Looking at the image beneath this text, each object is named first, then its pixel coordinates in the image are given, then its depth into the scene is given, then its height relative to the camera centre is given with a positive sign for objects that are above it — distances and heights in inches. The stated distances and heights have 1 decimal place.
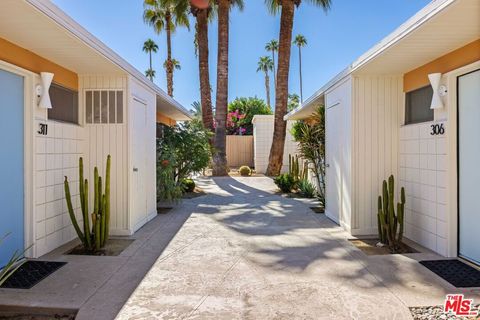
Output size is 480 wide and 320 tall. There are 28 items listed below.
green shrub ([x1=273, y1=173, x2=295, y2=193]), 427.2 -30.6
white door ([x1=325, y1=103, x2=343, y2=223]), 251.1 -0.6
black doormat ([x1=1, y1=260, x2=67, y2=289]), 142.1 -51.5
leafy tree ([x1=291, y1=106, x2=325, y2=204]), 327.6 +12.7
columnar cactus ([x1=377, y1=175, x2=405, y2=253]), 187.8 -33.4
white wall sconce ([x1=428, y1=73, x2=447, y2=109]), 175.9 +34.8
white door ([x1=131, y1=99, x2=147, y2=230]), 235.2 -3.1
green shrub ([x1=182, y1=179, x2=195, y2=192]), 418.4 -33.0
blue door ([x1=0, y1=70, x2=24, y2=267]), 157.2 -2.5
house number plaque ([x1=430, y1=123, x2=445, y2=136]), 176.6 +15.1
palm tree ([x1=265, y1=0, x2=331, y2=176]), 519.5 +140.2
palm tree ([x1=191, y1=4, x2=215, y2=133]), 581.9 +160.5
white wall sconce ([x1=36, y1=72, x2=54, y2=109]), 177.2 +35.1
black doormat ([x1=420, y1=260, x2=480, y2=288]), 141.7 -50.8
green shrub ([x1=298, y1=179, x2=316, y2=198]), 393.7 -36.3
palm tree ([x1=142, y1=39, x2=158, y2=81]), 1088.8 +358.2
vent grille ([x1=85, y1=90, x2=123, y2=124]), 223.8 +34.3
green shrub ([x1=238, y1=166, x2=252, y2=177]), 650.8 -25.7
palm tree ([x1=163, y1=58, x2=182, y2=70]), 1114.9 +309.5
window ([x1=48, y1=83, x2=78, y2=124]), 194.9 +33.0
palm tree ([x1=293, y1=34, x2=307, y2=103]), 1427.2 +485.8
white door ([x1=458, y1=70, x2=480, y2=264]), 158.7 -3.3
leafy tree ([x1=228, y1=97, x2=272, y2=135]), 1047.0 +153.8
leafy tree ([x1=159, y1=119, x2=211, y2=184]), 367.2 +12.6
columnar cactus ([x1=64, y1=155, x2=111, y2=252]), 182.1 -30.8
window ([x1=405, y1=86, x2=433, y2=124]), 194.5 +31.7
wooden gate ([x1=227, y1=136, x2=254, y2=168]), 852.6 +18.5
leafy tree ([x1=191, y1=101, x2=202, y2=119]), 889.5 +135.6
